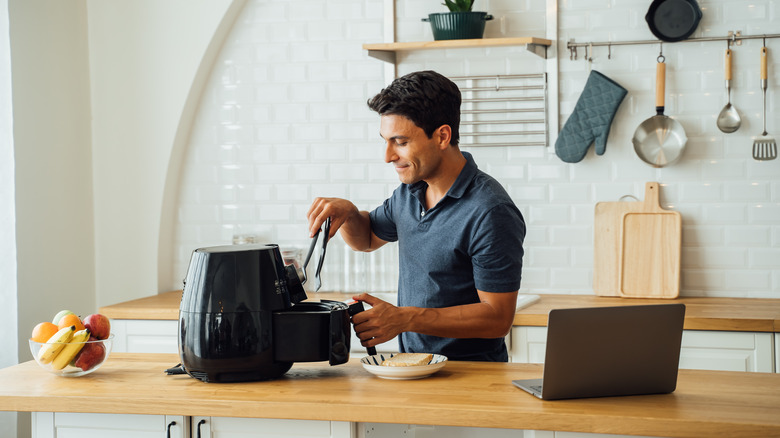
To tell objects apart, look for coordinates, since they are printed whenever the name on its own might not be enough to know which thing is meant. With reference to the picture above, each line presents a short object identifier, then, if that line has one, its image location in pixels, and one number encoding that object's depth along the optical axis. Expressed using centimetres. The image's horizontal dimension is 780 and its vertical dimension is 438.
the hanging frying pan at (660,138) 367
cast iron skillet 367
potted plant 371
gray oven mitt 373
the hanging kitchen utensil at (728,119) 363
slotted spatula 359
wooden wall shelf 369
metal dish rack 388
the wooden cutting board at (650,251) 365
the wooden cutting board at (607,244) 373
